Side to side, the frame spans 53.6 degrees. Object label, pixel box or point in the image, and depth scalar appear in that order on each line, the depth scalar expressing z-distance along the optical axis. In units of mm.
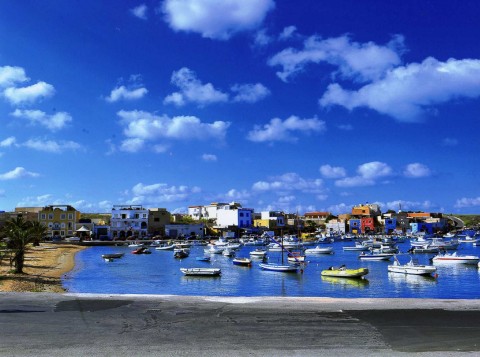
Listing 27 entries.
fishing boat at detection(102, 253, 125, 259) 76138
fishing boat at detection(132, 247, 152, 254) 92562
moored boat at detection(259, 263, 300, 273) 54906
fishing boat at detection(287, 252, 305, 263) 65188
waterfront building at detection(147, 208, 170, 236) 140250
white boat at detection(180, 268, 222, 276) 52219
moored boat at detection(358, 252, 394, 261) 76688
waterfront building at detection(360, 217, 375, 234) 173000
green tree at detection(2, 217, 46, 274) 40469
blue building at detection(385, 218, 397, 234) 175875
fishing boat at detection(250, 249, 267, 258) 78056
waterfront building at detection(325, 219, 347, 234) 170875
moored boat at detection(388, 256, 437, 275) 50719
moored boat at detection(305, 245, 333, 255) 95062
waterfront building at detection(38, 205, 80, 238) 128375
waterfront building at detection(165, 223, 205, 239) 141250
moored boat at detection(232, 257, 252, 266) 65125
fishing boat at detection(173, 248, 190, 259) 80500
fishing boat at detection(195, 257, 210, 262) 74056
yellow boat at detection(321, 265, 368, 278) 48500
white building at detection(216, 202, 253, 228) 155125
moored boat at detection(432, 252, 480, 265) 65750
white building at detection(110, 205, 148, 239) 136750
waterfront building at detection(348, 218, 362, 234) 172875
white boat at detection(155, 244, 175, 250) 106075
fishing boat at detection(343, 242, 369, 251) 103812
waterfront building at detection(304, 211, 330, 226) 190125
